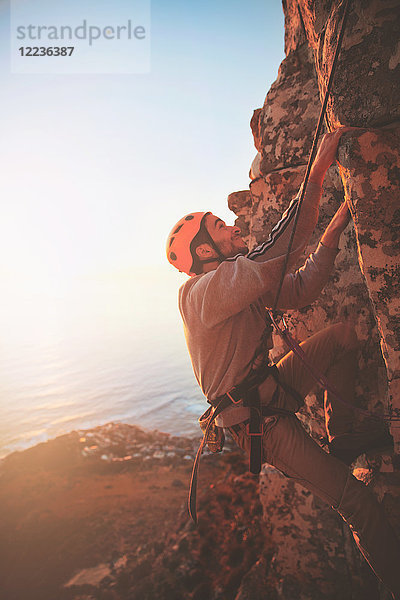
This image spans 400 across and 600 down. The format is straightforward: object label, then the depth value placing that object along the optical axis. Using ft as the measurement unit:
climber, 6.60
